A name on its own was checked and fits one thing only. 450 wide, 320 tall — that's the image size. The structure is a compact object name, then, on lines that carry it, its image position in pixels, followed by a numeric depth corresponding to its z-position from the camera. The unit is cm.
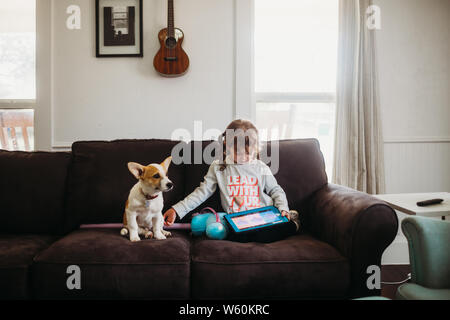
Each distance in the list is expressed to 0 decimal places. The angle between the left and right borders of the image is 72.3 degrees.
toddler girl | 169
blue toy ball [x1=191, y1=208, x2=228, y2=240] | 147
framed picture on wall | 234
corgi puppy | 143
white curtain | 229
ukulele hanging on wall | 225
